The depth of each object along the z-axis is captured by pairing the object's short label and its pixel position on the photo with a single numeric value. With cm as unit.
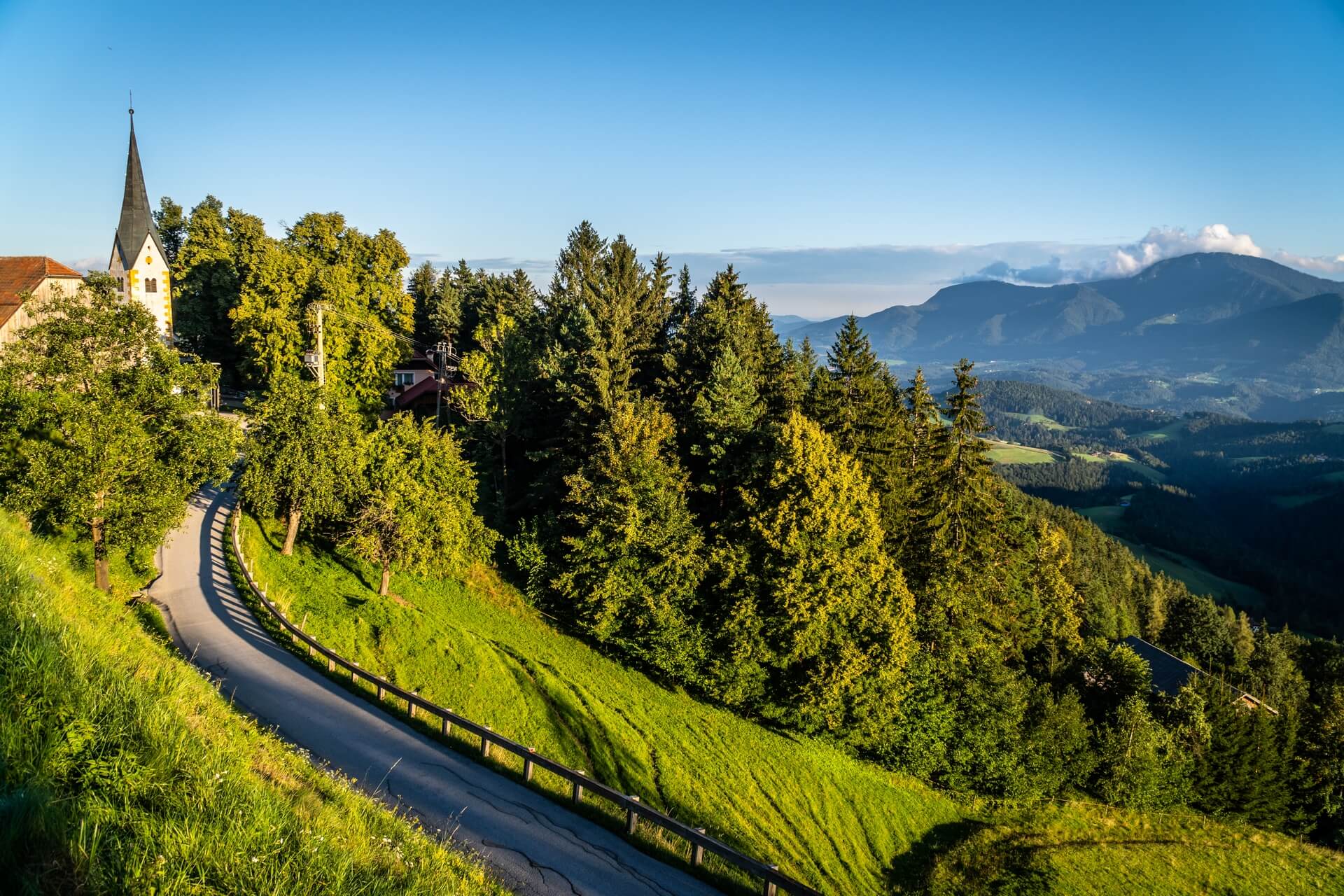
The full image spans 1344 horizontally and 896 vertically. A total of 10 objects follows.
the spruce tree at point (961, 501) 3594
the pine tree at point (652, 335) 4597
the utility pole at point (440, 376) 4972
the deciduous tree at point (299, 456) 2773
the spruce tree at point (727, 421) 3666
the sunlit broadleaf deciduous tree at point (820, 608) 3067
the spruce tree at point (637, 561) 3197
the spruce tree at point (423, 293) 8125
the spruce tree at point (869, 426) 3709
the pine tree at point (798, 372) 4128
